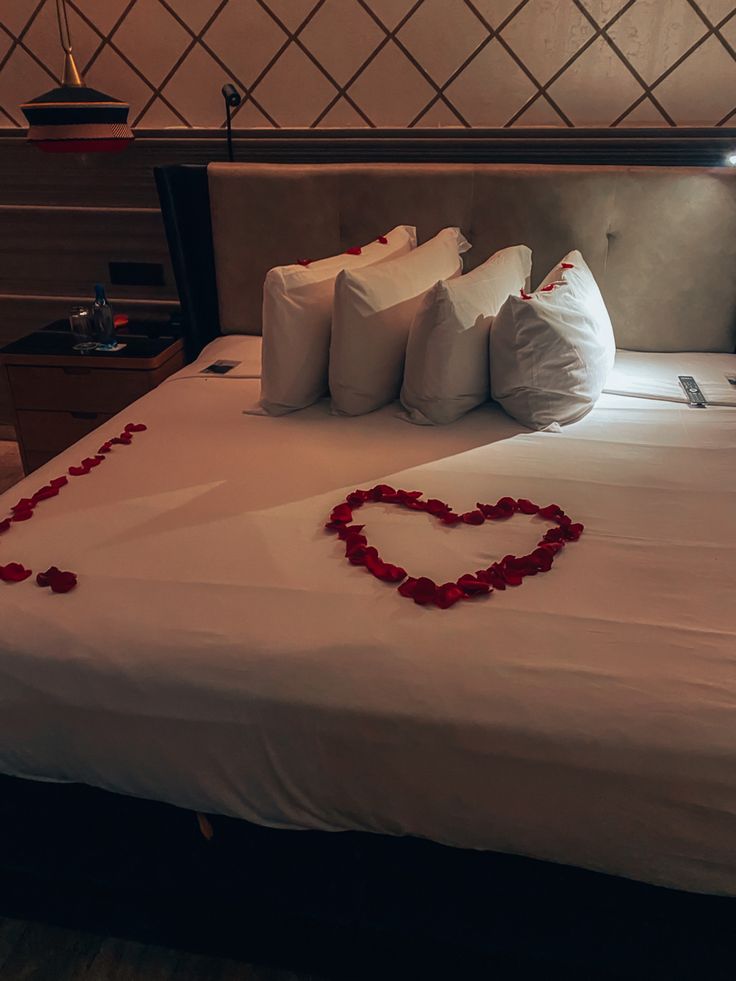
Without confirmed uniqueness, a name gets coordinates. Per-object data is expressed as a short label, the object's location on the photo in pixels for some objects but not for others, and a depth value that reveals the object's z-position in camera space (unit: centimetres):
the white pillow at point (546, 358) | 178
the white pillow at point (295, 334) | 187
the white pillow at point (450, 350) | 179
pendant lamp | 222
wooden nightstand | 243
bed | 96
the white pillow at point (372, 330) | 183
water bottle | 253
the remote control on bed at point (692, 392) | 194
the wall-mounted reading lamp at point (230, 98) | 248
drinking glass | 252
